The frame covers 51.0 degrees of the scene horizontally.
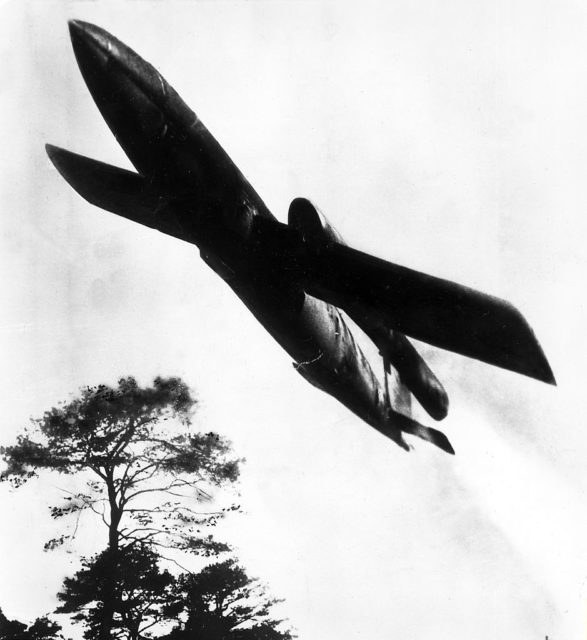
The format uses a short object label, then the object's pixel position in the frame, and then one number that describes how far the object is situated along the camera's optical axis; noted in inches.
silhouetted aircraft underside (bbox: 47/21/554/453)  217.3
